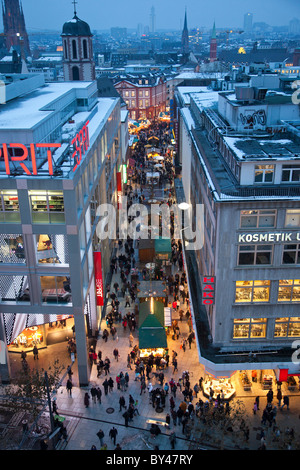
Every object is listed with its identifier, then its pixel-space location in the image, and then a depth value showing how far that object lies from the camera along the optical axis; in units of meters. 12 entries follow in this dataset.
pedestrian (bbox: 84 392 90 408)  30.24
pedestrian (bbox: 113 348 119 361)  34.60
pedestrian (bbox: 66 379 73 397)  31.42
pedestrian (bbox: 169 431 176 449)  26.92
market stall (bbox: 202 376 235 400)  30.70
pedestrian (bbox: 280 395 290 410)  29.62
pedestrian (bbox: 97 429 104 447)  26.69
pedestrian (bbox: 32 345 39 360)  35.16
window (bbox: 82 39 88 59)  73.65
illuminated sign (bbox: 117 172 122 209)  59.06
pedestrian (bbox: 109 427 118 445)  27.16
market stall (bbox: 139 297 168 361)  34.06
